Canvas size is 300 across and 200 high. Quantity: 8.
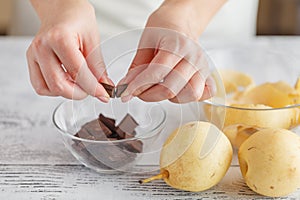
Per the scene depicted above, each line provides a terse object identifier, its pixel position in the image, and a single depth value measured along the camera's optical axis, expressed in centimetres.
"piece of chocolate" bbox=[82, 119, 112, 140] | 66
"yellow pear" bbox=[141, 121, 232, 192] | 62
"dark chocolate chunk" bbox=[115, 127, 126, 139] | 67
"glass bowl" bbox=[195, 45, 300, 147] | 68
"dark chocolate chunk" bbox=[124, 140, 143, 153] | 66
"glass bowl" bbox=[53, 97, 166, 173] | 66
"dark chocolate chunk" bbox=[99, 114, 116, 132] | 67
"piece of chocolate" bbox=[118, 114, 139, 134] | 68
